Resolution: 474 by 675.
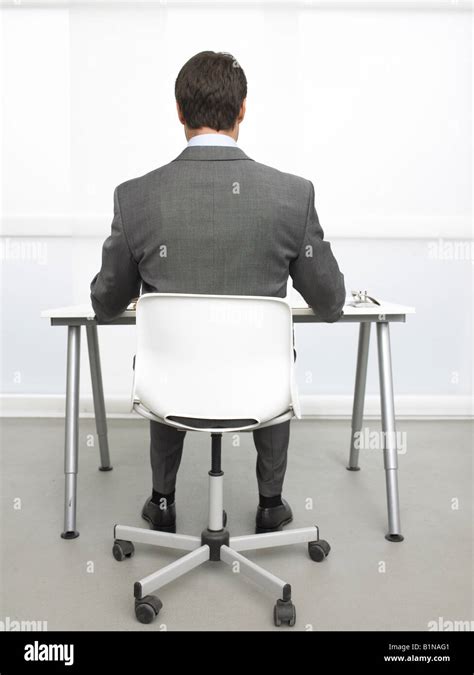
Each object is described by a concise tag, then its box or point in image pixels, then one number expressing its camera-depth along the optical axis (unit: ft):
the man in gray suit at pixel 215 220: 5.58
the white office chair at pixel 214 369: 5.30
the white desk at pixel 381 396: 7.22
